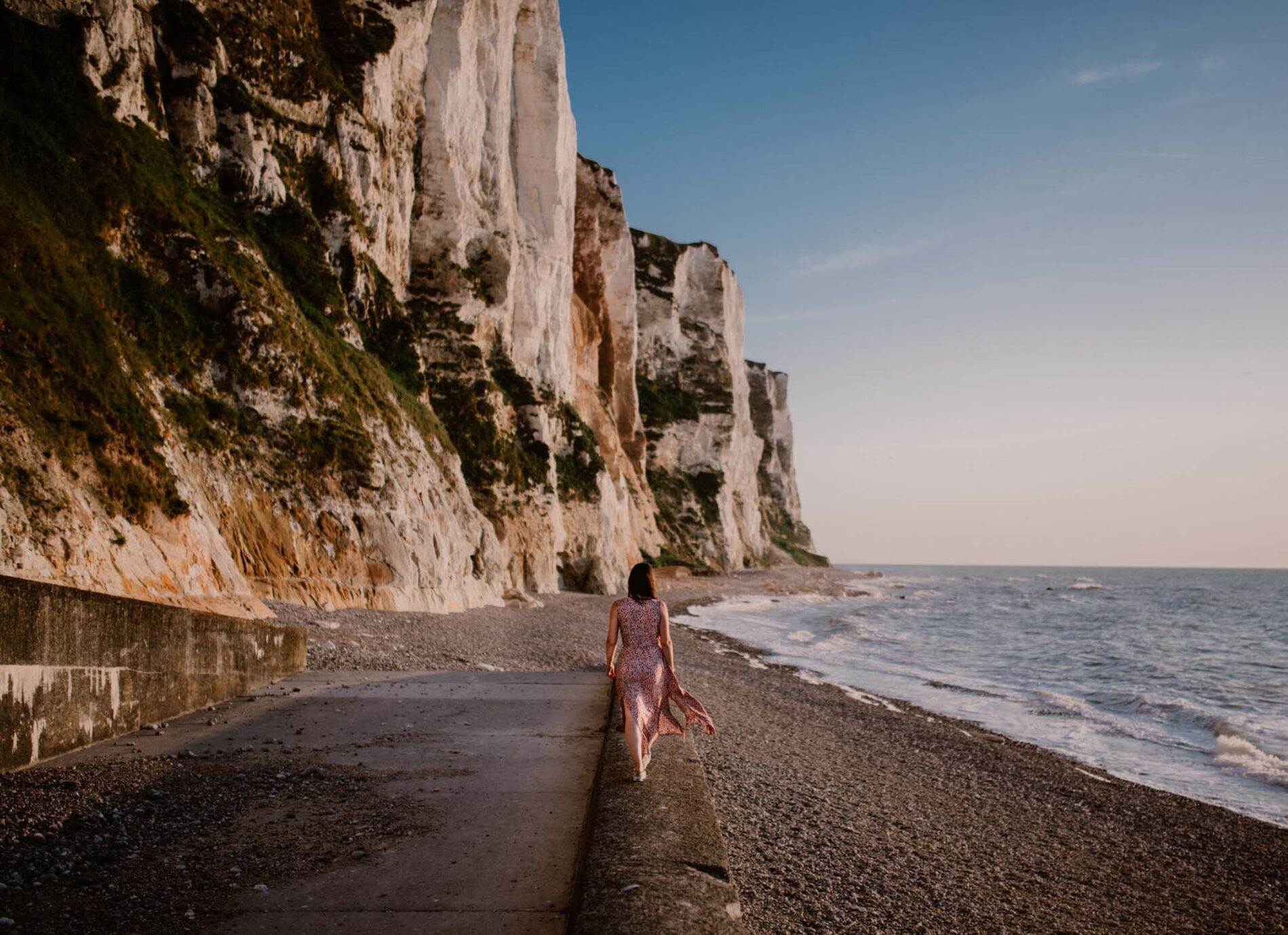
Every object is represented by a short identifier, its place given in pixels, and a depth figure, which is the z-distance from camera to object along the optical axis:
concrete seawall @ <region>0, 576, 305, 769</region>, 4.90
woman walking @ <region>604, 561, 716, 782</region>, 5.39
